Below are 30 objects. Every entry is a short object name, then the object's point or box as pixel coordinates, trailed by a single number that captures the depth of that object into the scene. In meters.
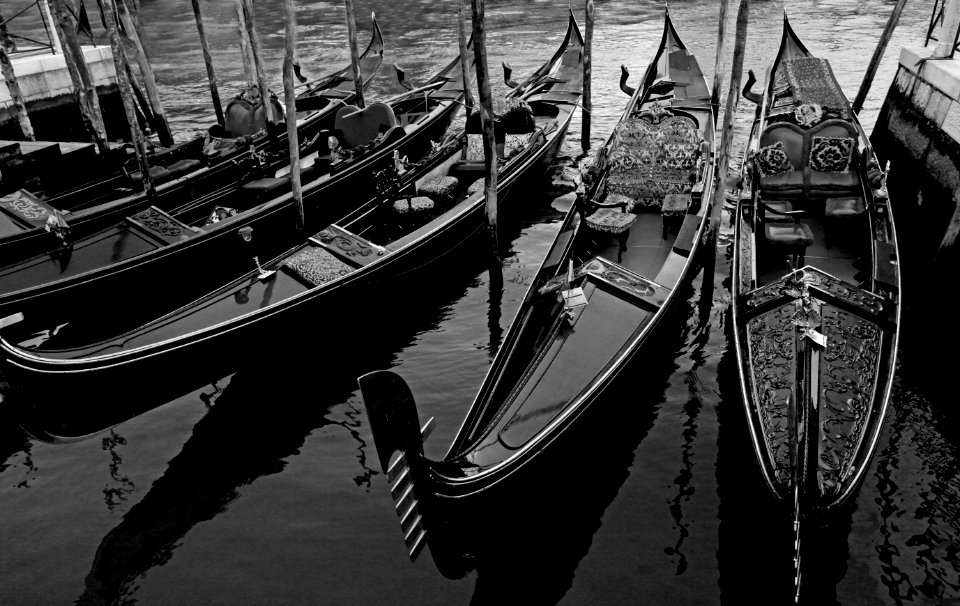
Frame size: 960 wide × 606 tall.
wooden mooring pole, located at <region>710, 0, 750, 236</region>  6.34
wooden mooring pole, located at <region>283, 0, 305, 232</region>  8.17
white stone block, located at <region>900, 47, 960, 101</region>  8.45
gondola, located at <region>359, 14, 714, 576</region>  3.93
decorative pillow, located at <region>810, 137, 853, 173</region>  7.59
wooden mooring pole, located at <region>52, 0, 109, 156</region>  9.84
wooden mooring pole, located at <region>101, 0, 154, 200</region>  8.81
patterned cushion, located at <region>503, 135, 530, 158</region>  10.28
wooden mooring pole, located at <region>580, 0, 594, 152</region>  11.21
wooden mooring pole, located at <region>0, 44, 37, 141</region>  10.81
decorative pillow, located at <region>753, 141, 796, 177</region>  7.79
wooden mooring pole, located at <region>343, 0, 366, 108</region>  12.03
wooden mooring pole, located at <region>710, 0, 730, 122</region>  10.03
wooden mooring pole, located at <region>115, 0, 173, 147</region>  11.65
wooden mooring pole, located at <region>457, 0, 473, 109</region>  10.73
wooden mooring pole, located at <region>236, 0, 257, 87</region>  12.64
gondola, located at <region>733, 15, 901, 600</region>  4.30
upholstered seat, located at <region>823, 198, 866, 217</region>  7.05
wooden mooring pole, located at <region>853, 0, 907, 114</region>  10.47
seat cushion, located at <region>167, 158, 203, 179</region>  9.70
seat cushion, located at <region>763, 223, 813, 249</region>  6.44
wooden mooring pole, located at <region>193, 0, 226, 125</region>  13.73
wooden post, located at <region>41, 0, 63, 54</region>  14.77
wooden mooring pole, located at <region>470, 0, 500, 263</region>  7.63
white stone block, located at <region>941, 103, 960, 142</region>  8.15
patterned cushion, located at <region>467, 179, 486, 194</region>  9.16
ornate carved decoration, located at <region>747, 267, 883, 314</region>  5.52
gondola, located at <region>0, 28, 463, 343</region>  7.28
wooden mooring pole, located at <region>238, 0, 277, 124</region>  9.90
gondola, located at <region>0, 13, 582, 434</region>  5.43
